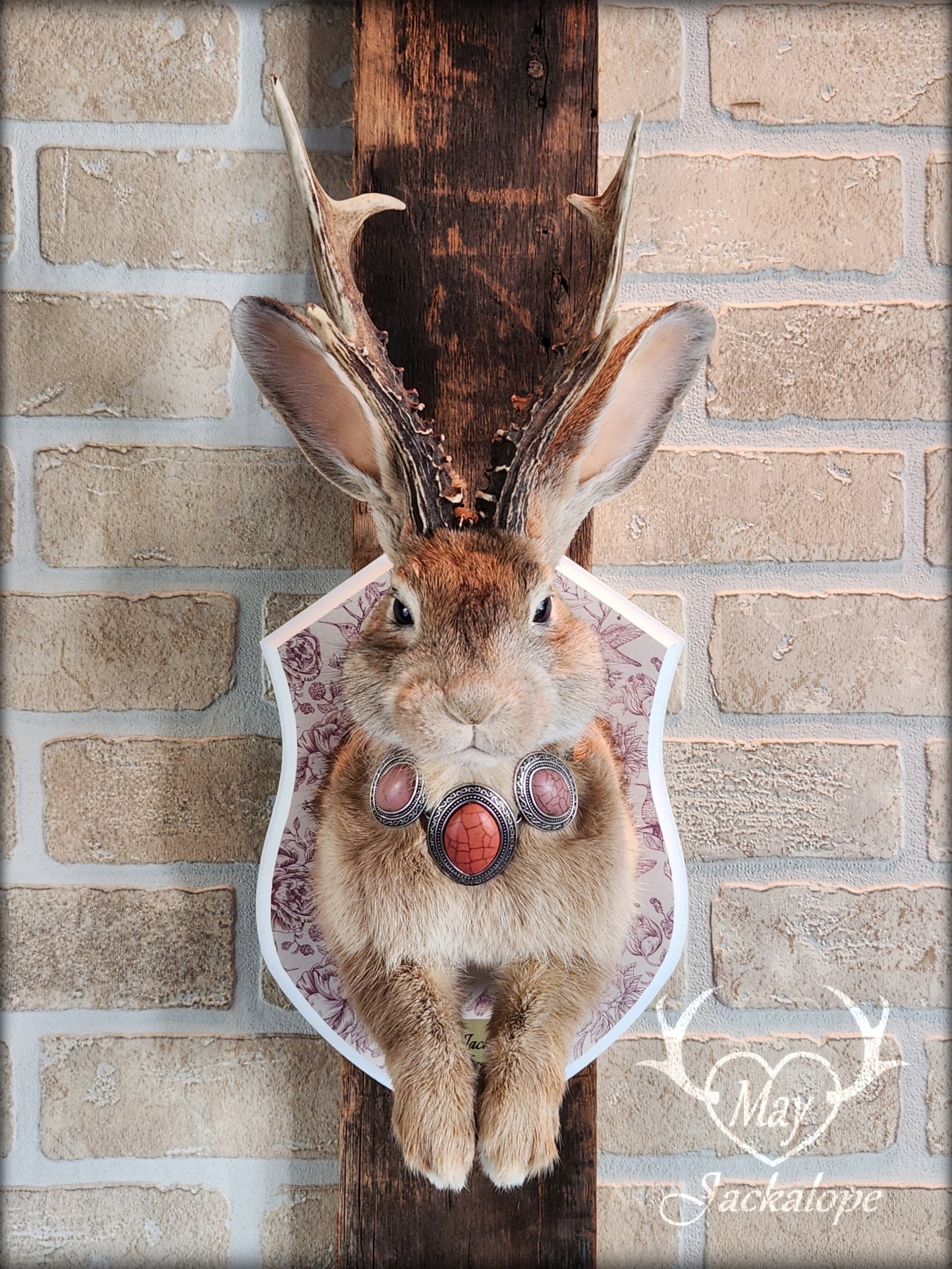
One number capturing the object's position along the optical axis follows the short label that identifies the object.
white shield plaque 0.64
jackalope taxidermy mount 0.52
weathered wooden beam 0.67
